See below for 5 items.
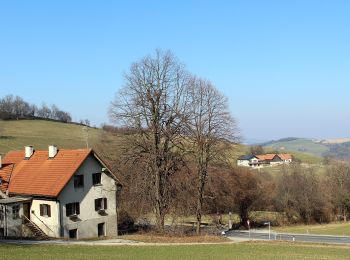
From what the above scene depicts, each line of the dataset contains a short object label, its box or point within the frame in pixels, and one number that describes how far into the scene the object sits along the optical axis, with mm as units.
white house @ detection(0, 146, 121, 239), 42144
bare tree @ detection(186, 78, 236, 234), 51781
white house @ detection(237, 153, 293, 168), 153750
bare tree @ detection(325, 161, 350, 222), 78812
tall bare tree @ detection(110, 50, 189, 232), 42750
